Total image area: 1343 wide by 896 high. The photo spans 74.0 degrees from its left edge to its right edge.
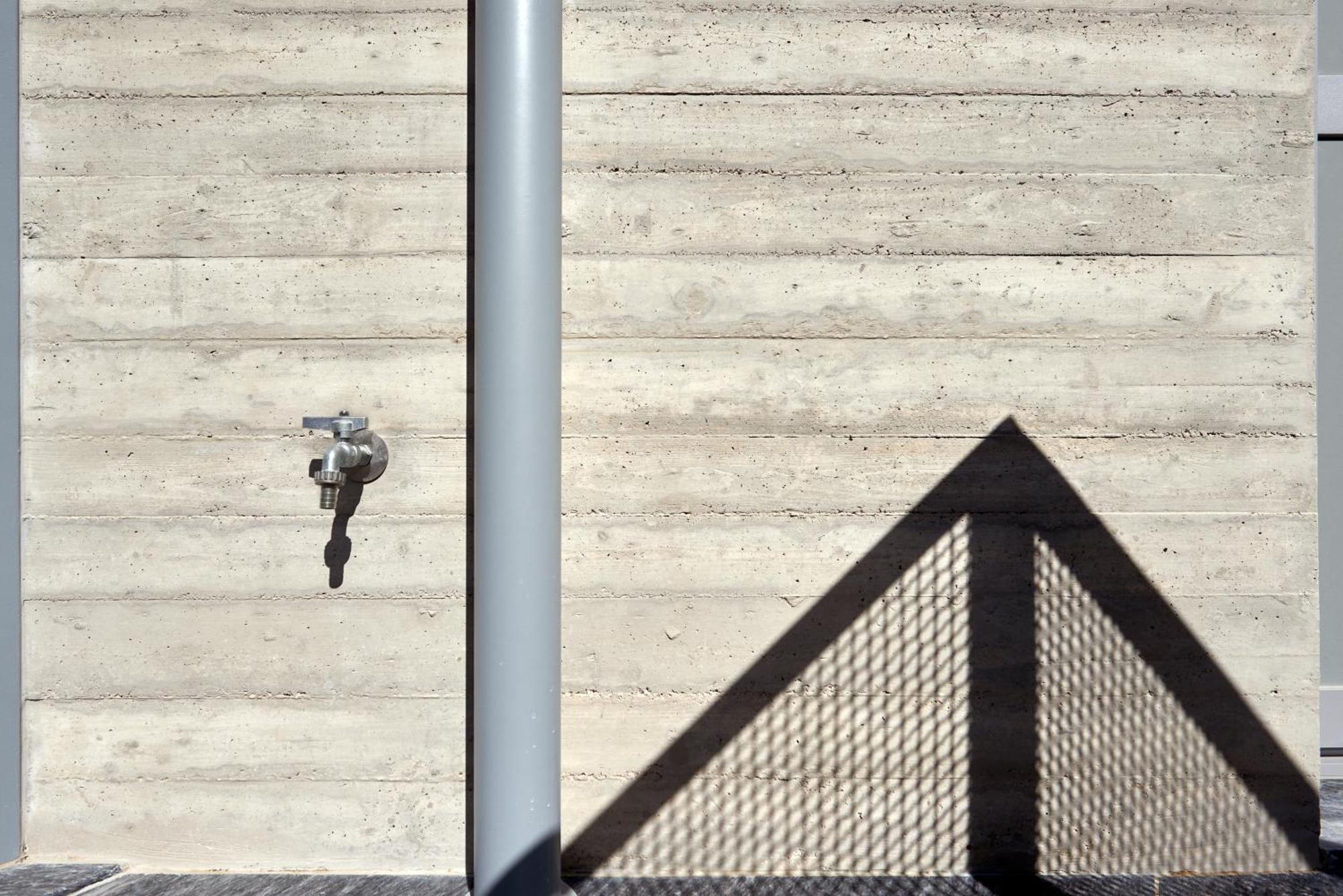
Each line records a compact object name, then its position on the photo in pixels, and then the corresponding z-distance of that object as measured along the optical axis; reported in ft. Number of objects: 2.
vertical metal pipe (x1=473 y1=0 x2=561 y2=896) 5.49
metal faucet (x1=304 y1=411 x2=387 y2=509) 5.48
